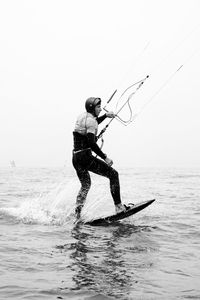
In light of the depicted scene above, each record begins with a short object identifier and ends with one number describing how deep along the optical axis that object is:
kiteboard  7.86
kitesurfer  7.77
